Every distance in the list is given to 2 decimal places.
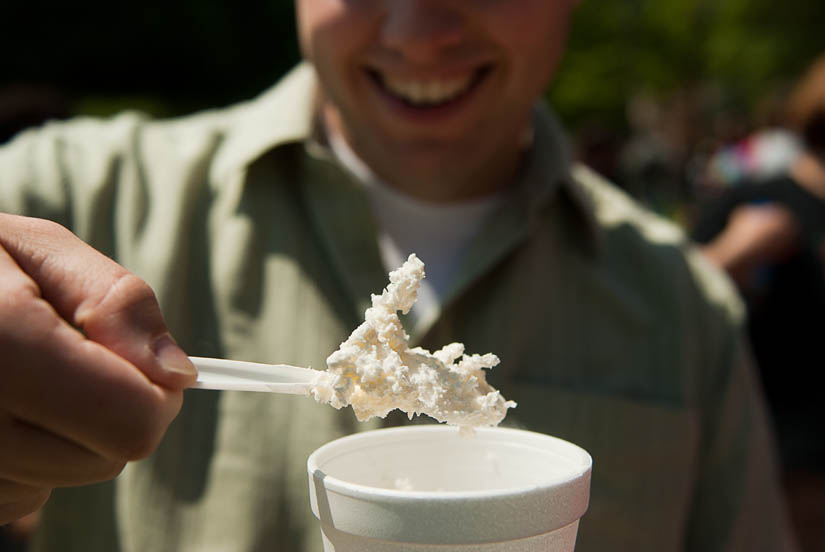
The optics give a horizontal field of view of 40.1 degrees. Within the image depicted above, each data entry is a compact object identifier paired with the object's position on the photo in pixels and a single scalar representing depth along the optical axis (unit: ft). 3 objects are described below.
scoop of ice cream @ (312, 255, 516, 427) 0.93
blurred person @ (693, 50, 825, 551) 8.07
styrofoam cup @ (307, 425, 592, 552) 0.81
